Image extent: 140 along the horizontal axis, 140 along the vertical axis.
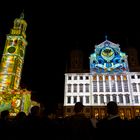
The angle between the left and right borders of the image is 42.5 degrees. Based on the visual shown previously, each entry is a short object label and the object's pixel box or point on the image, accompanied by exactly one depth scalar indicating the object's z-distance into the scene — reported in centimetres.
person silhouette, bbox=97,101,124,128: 526
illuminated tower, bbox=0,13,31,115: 4669
